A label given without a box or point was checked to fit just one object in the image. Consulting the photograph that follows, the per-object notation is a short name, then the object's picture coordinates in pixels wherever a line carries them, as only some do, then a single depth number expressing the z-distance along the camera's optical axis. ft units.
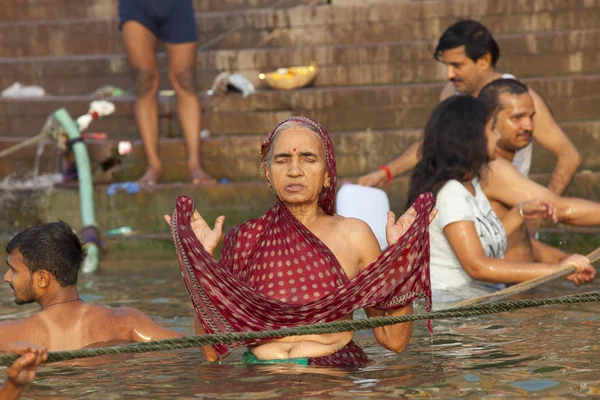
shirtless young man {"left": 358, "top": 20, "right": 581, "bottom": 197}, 49.33
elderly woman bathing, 29.06
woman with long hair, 39.83
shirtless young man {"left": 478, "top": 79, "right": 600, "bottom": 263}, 43.38
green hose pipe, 56.82
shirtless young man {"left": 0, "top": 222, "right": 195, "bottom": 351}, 33.71
